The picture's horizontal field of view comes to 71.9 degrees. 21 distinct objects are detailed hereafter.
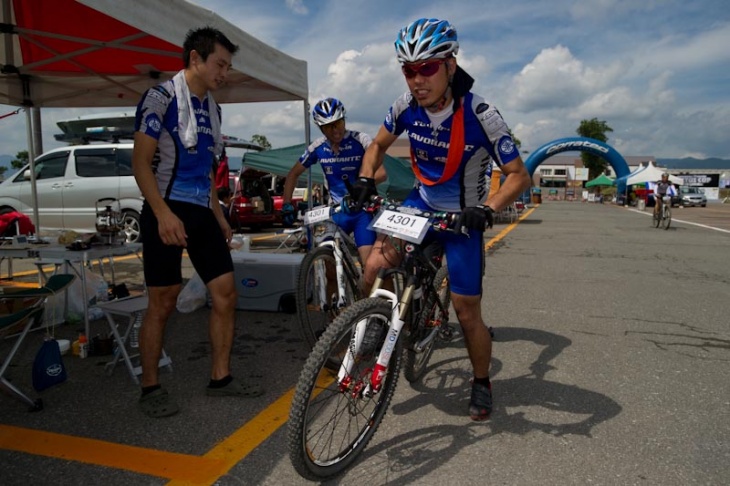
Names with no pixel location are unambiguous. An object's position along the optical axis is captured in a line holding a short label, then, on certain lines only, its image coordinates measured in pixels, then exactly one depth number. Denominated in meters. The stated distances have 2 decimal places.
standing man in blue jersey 2.72
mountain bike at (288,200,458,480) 2.11
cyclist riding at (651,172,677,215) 17.34
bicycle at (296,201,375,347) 3.69
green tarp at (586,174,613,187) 58.58
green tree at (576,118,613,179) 96.88
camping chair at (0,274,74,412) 2.86
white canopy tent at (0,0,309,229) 4.01
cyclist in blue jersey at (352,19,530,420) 2.61
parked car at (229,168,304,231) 14.04
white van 10.88
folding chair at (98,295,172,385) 3.40
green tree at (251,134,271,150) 58.41
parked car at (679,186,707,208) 40.44
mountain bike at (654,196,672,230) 16.92
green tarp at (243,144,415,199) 10.95
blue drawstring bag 3.10
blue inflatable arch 33.40
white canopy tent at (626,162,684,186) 41.69
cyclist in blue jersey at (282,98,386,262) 4.05
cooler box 5.18
